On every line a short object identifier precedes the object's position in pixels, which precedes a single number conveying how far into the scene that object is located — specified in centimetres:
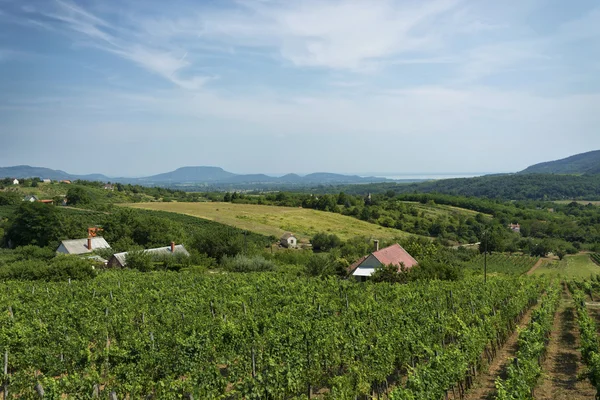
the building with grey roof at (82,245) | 4925
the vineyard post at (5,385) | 1016
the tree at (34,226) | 5559
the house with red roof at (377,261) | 3538
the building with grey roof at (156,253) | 4100
